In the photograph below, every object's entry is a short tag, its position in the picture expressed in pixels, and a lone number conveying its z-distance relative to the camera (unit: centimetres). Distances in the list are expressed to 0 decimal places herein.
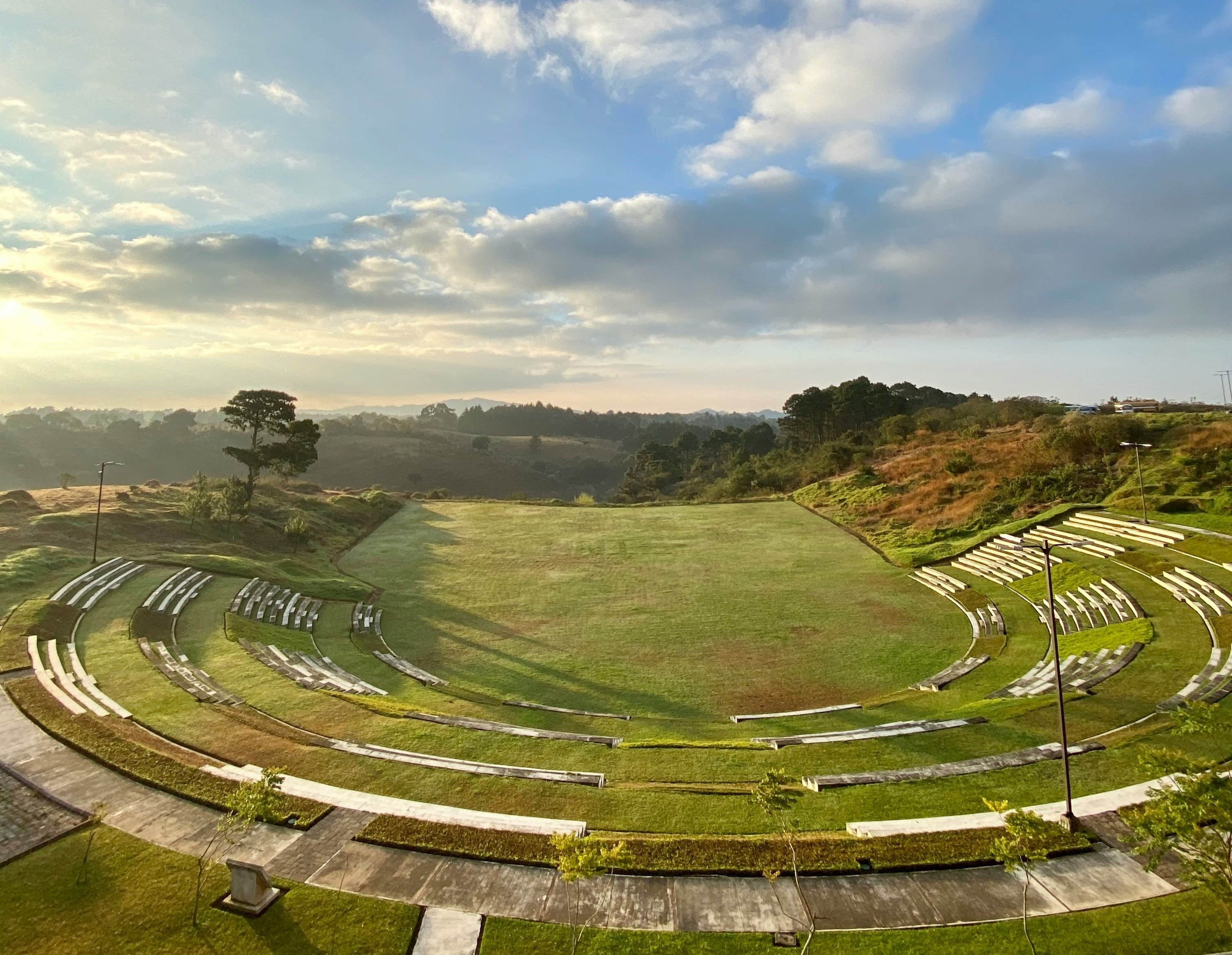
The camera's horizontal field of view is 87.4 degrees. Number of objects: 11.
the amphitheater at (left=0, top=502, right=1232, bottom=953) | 1202
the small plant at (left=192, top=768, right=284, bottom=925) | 1132
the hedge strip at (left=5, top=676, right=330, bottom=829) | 1415
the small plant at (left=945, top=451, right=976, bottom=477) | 5556
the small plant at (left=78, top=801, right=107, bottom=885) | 1209
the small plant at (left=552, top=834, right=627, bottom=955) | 989
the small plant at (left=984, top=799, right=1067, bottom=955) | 1023
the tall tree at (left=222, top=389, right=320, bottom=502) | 5800
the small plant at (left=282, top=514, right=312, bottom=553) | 5009
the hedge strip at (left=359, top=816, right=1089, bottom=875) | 1213
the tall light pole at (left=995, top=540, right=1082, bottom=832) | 1288
